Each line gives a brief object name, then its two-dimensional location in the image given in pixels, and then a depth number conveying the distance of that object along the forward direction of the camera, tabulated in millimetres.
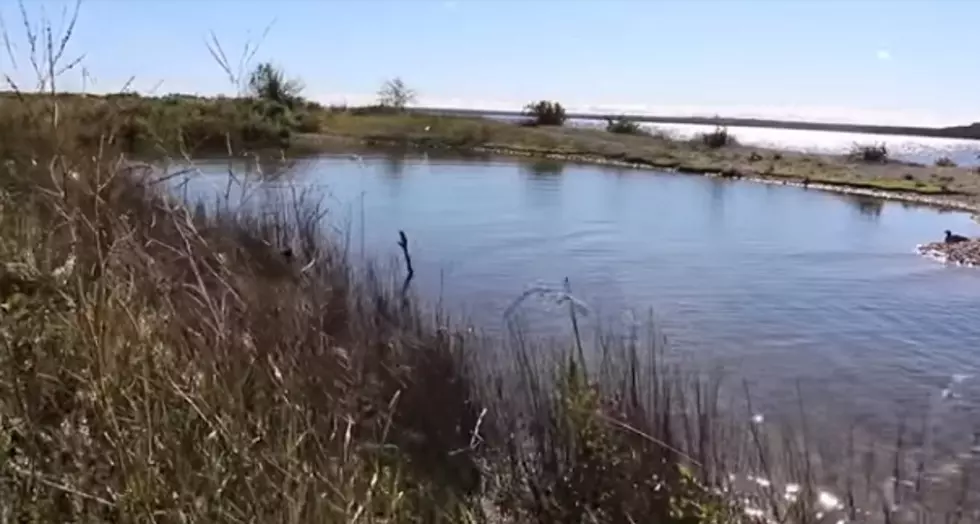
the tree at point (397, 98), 62438
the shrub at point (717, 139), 44709
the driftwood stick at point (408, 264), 13402
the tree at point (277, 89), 45750
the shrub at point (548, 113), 54781
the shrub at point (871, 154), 38062
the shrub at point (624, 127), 51469
